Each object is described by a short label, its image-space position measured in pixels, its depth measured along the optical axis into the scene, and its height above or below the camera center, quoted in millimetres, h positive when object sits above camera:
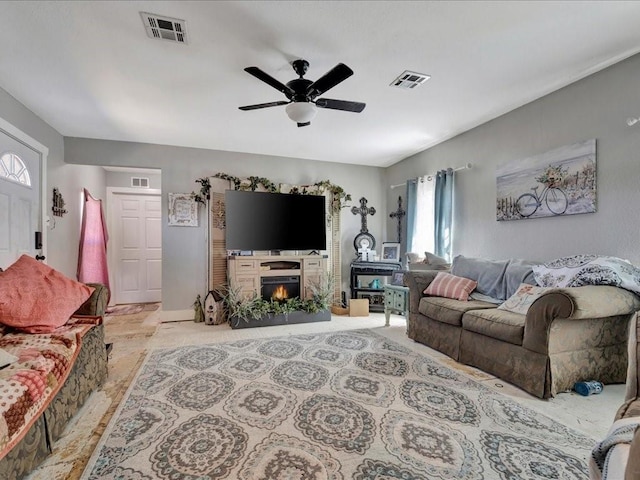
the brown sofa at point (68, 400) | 1304 -877
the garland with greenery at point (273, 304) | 4062 -896
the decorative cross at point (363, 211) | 5453 +459
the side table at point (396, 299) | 3785 -758
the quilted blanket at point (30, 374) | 1198 -610
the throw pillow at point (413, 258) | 4328 -274
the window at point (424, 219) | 4453 +275
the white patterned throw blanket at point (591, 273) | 2168 -246
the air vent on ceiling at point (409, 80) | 2588 +1333
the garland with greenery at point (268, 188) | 4547 +760
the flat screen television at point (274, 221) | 4332 +233
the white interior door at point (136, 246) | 5570 -164
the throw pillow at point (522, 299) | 2422 -477
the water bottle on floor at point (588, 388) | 2096 -993
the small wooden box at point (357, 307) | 4668 -1023
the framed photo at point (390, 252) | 5070 -227
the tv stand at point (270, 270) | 4270 -456
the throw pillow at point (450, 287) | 3100 -486
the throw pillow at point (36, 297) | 1811 -369
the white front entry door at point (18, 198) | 2807 +371
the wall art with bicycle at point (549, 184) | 2633 +505
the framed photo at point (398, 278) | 4305 -547
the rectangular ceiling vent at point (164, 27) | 1930 +1329
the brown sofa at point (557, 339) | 2029 -708
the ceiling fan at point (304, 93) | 2189 +1101
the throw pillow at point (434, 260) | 3977 -274
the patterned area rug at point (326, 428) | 1427 -1043
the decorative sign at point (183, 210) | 4438 +382
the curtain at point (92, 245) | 4629 -123
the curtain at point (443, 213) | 4043 +331
